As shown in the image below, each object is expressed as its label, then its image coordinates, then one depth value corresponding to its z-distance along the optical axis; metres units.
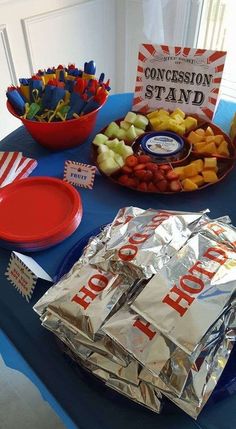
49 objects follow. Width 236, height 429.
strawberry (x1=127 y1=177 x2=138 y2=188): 0.88
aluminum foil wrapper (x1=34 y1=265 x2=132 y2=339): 0.51
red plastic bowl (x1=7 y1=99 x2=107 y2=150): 0.94
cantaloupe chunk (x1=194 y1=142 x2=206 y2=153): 0.95
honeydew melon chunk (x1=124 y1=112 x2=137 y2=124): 1.04
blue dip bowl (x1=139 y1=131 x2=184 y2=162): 0.92
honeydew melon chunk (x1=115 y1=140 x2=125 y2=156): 0.96
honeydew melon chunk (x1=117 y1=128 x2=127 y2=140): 1.02
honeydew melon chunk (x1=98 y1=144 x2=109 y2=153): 0.96
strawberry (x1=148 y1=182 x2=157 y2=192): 0.87
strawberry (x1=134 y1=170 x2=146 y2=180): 0.87
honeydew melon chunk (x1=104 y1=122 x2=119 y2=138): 1.03
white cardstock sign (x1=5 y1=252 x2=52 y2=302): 0.67
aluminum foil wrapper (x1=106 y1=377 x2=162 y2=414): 0.50
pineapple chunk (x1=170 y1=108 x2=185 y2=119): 1.05
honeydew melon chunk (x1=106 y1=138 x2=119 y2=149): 0.98
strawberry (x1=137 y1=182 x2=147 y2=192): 0.87
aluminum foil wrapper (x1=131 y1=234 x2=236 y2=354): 0.48
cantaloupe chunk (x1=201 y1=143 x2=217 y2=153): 0.94
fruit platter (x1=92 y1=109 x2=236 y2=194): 0.88
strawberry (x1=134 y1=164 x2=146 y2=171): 0.88
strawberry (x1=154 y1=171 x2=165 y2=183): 0.86
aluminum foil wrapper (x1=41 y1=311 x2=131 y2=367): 0.51
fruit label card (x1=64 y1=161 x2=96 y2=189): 0.91
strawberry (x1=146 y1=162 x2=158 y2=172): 0.87
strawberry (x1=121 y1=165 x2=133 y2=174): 0.90
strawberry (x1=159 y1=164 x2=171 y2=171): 0.88
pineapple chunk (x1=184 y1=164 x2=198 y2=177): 0.89
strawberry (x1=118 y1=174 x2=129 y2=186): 0.89
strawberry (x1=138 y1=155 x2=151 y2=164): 0.90
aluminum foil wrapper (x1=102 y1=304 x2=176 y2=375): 0.47
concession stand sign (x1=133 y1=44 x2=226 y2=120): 1.00
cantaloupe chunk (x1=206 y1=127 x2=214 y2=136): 0.99
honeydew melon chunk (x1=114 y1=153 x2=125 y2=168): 0.93
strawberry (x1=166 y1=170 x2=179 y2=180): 0.86
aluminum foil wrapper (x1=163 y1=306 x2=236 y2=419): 0.46
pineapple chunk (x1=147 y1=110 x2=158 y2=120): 1.06
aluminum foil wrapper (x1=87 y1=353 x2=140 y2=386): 0.50
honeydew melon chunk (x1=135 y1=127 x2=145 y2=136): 1.02
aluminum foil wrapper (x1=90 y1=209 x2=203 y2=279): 0.54
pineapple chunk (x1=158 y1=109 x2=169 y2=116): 1.06
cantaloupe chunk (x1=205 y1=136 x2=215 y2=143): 0.96
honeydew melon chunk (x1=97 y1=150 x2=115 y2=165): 0.93
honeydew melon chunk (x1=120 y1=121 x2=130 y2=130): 1.05
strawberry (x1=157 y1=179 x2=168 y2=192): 0.86
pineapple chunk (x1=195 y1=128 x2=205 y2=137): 0.99
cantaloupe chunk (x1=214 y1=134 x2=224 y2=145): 0.96
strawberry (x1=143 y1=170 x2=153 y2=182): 0.87
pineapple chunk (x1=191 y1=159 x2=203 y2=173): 0.90
